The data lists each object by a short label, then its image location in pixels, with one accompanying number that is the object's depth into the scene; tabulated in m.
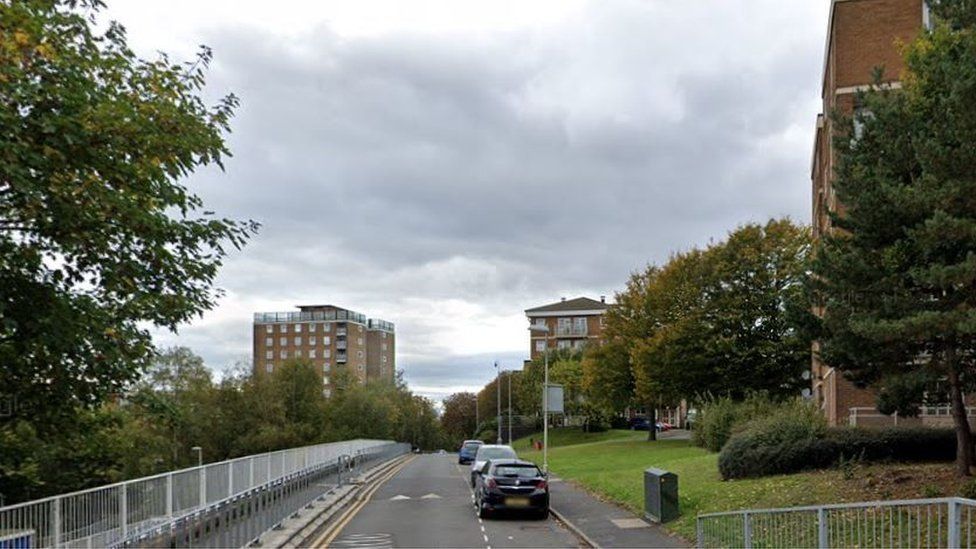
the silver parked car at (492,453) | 30.52
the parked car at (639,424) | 95.91
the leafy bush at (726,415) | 32.84
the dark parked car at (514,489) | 22.17
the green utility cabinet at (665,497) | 18.92
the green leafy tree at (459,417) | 131.50
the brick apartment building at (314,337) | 157.12
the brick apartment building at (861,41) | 32.41
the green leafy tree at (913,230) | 13.33
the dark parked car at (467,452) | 51.52
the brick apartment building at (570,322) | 124.38
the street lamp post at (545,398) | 30.91
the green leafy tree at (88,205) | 8.35
